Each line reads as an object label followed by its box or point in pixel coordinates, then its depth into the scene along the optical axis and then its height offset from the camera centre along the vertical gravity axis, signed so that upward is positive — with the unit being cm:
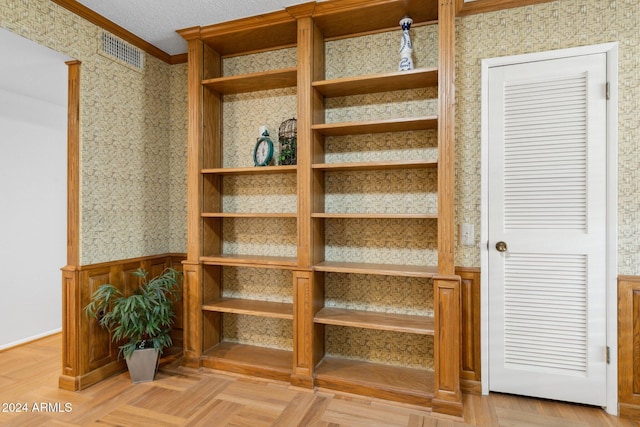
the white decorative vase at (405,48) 236 +111
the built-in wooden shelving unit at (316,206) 220 +5
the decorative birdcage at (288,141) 270 +56
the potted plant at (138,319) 247 -77
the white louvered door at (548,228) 218 -10
